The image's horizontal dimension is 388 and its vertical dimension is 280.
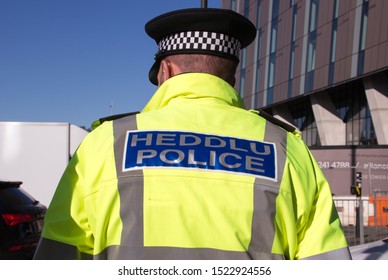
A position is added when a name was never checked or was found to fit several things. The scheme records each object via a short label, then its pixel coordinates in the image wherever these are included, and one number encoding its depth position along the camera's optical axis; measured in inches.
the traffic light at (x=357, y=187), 571.4
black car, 212.4
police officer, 59.3
